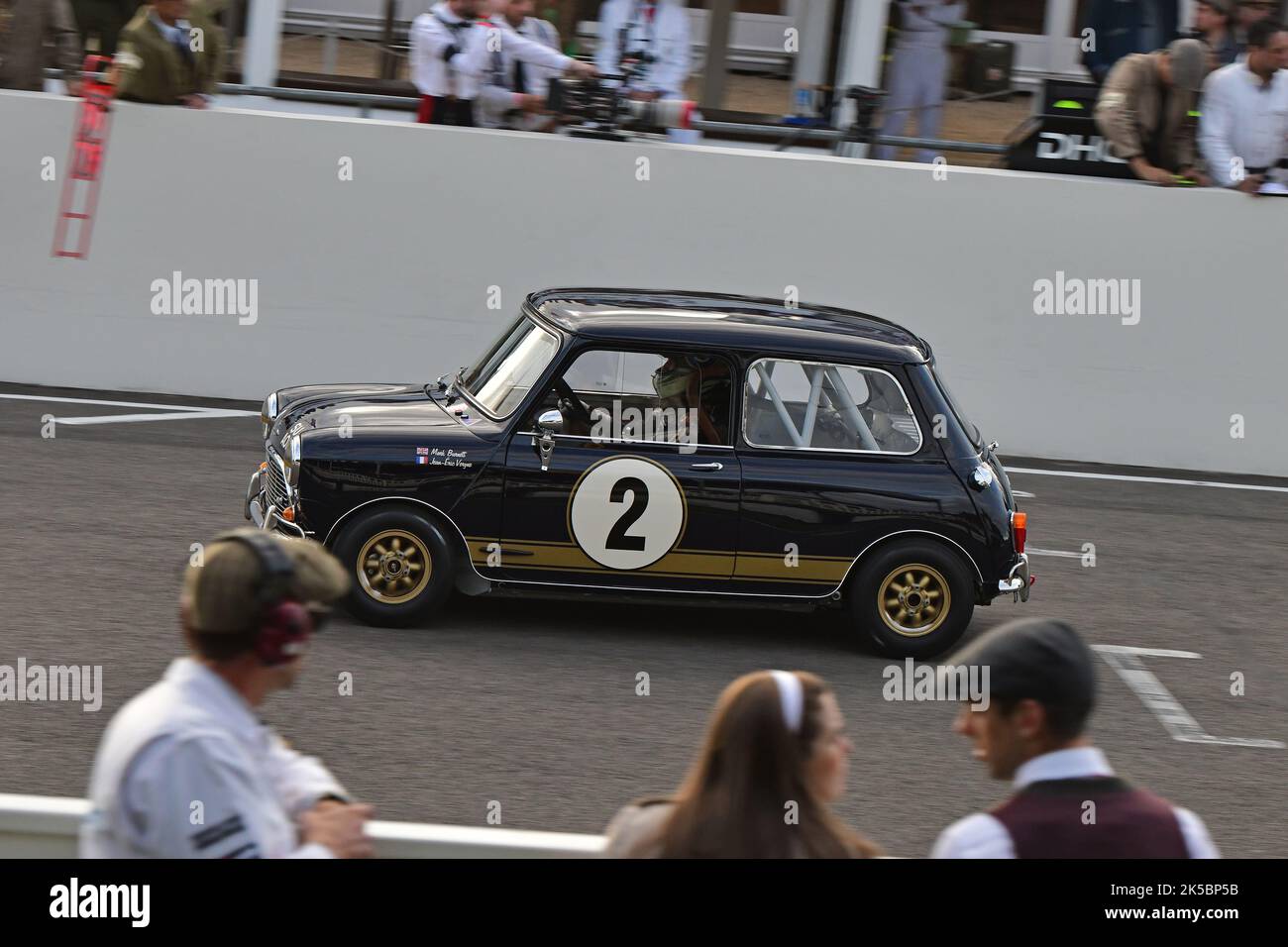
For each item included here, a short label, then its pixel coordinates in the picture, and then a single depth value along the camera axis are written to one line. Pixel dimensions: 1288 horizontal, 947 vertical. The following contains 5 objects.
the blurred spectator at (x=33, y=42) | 13.32
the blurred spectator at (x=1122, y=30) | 14.38
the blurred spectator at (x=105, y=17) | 13.67
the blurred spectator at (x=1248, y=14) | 13.19
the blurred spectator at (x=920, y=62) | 14.38
